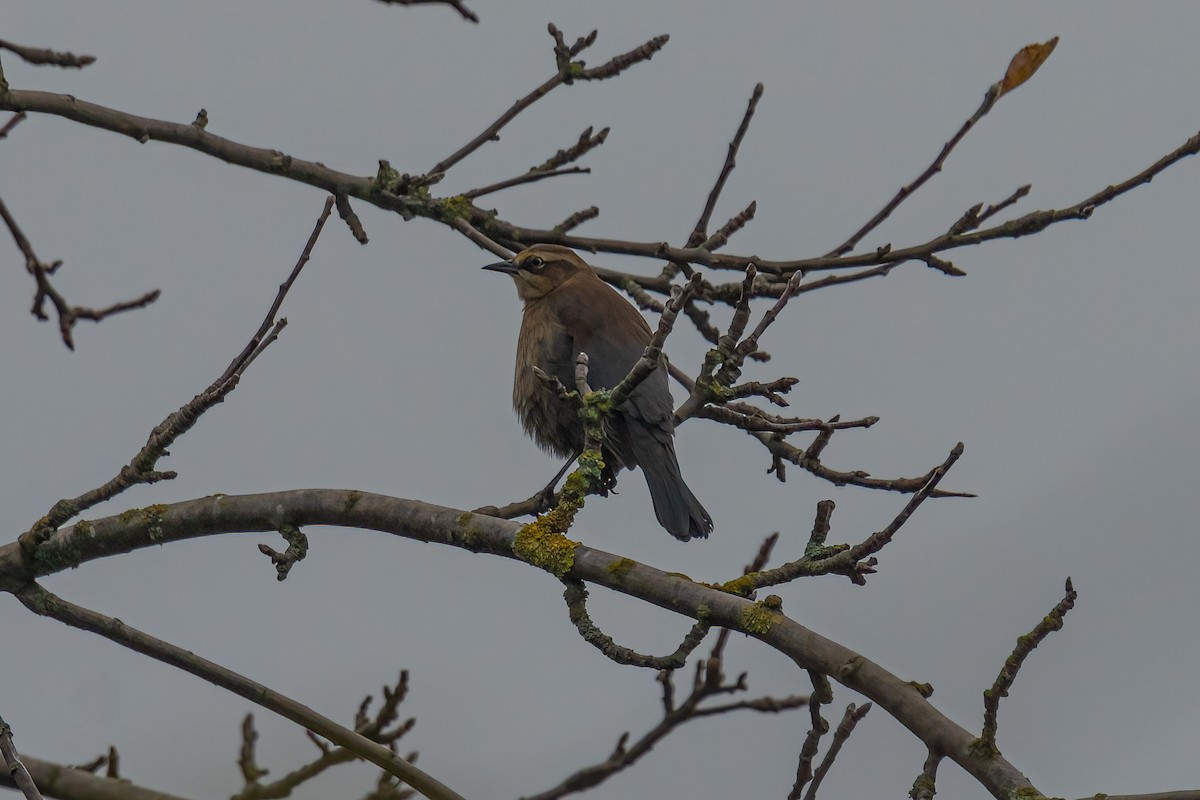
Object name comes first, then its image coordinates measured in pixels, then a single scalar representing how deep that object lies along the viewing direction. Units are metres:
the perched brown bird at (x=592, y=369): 10.61
